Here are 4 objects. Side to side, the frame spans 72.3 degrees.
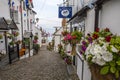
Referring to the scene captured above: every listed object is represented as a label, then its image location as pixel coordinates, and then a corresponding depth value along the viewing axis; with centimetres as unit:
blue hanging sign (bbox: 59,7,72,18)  573
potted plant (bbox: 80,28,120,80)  120
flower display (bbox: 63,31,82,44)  355
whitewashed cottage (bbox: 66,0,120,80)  188
